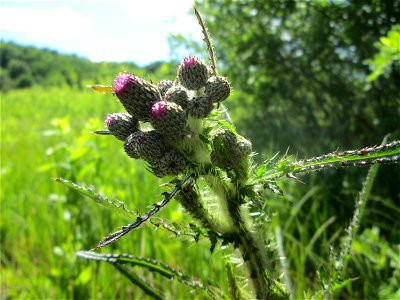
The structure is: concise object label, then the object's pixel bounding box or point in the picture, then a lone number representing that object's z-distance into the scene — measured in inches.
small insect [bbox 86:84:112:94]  7.2
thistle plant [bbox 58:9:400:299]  6.0
